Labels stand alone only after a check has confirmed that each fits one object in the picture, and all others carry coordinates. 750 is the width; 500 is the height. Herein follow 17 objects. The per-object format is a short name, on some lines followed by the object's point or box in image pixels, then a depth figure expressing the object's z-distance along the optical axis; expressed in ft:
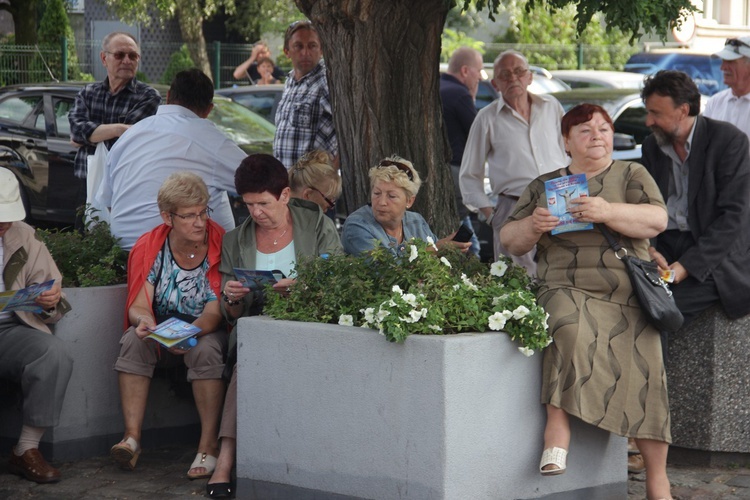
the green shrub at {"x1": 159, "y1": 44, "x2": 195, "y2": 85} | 138.52
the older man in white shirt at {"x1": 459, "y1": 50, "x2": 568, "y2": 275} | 46.77
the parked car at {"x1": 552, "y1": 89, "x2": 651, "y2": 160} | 73.70
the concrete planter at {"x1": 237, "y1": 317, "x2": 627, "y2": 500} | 28.98
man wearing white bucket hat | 34.94
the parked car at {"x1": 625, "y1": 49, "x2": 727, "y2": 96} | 128.32
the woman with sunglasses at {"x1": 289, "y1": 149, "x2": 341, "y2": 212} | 39.88
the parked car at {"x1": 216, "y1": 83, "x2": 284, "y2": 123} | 86.32
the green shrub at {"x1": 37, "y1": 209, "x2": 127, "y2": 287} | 38.48
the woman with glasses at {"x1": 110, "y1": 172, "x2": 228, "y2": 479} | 35.39
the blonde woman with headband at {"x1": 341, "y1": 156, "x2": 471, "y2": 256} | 36.25
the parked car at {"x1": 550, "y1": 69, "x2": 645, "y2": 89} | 107.65
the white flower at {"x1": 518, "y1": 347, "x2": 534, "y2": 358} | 29.71
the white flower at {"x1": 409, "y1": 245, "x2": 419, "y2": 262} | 31.59
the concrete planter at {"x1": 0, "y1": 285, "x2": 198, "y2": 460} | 37.08
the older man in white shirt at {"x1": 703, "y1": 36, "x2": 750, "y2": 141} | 43.61
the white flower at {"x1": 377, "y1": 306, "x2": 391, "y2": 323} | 29.45
